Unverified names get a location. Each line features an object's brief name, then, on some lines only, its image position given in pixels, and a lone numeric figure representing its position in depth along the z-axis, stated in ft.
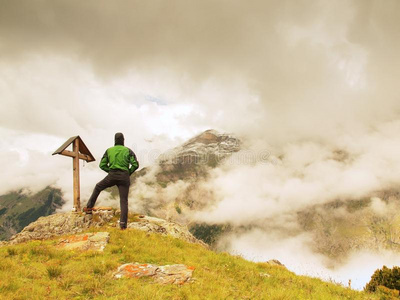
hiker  41.91
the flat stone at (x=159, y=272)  24.27
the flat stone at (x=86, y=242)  32.92
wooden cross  52.58
